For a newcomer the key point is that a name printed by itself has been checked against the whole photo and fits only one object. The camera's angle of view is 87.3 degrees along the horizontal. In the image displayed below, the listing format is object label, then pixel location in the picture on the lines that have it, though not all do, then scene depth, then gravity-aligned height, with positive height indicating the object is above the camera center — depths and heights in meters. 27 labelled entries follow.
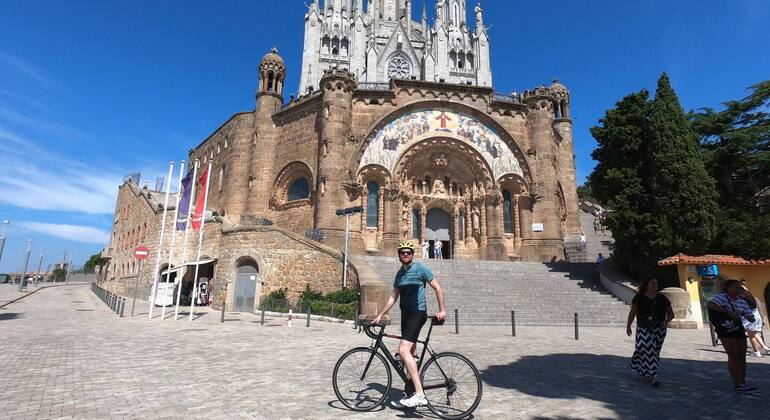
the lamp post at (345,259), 16.27 +1.02
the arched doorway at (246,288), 18.34 -0.26
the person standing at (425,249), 23.24 +2.16
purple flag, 15.93 +3.28
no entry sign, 16.41 +1.10
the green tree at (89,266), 79.00 +2.61
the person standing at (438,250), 24.14 +2.20
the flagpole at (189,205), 15.68 +2.98
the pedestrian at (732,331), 5.30 -0.49
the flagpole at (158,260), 14.52 +0.74
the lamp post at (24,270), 32.93 +0.57
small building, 13.84 +0.65
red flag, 15.79 +2.98
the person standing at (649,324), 5.74 -0.46
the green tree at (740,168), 14.85 +5.34
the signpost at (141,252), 16.42 +1.10
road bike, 4.25 -1.05
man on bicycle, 4.14 -0.21
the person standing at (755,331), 7.19 -0.72
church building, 23.80 +7.27
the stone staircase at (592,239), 29.31 +4.25
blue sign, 13.75 +0.80
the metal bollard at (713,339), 9.18 -1.04
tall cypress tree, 14.96 +3.98
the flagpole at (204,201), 15.46 +3.10
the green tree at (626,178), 16.30 +4.78
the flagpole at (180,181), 16.28 +4.00
